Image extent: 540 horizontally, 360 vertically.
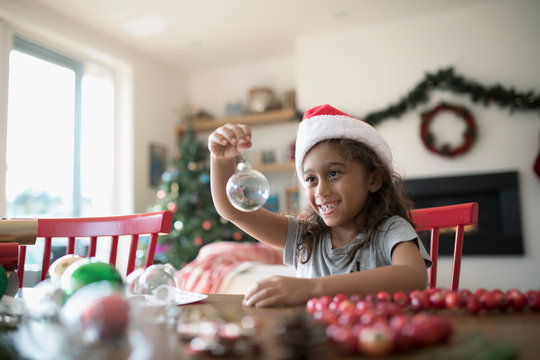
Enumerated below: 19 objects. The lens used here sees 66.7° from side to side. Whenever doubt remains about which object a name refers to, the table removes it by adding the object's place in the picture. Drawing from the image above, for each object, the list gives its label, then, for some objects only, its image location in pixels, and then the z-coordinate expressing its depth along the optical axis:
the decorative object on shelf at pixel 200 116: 5.45
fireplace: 3.87
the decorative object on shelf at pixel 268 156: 5.25
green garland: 3.87
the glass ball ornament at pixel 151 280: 0.75
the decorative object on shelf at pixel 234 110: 5.30
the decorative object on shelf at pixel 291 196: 4.86
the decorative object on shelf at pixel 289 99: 5.05
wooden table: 0.41
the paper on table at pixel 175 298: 0.74
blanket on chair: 2.63
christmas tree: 4.38
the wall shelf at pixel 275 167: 4.89
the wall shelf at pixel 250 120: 4.93
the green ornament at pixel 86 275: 0.66
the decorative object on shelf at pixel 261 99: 5.09
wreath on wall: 4.02
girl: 1.10
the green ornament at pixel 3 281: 0.83
